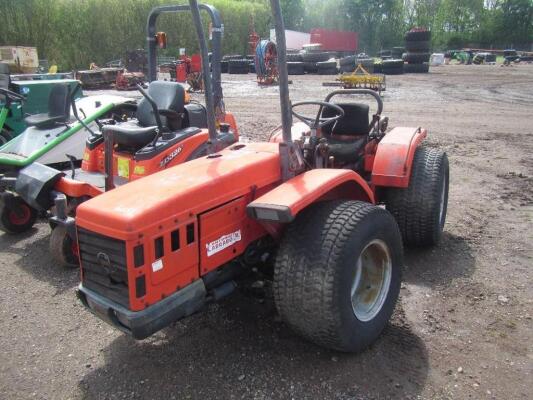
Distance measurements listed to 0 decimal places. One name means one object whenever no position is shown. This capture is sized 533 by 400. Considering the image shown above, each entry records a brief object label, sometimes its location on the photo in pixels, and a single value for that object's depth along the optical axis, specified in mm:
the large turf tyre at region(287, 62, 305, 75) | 21953
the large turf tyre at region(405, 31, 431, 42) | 22062
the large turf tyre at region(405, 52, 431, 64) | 22406
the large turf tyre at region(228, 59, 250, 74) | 23484
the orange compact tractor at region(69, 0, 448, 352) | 2107
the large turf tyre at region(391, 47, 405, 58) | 29766
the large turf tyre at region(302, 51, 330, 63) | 22234
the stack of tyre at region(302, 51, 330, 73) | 22109
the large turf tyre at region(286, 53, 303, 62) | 22841
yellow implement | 14695
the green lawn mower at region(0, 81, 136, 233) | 4648
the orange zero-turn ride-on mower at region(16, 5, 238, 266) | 3801
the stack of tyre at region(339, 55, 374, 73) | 17766
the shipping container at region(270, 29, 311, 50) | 37969
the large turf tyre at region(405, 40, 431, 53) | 22406
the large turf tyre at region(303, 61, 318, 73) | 22075
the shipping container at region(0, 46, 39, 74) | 13680
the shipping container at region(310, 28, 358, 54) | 38438
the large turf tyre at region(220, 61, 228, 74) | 24348
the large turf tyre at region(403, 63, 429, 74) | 22125
